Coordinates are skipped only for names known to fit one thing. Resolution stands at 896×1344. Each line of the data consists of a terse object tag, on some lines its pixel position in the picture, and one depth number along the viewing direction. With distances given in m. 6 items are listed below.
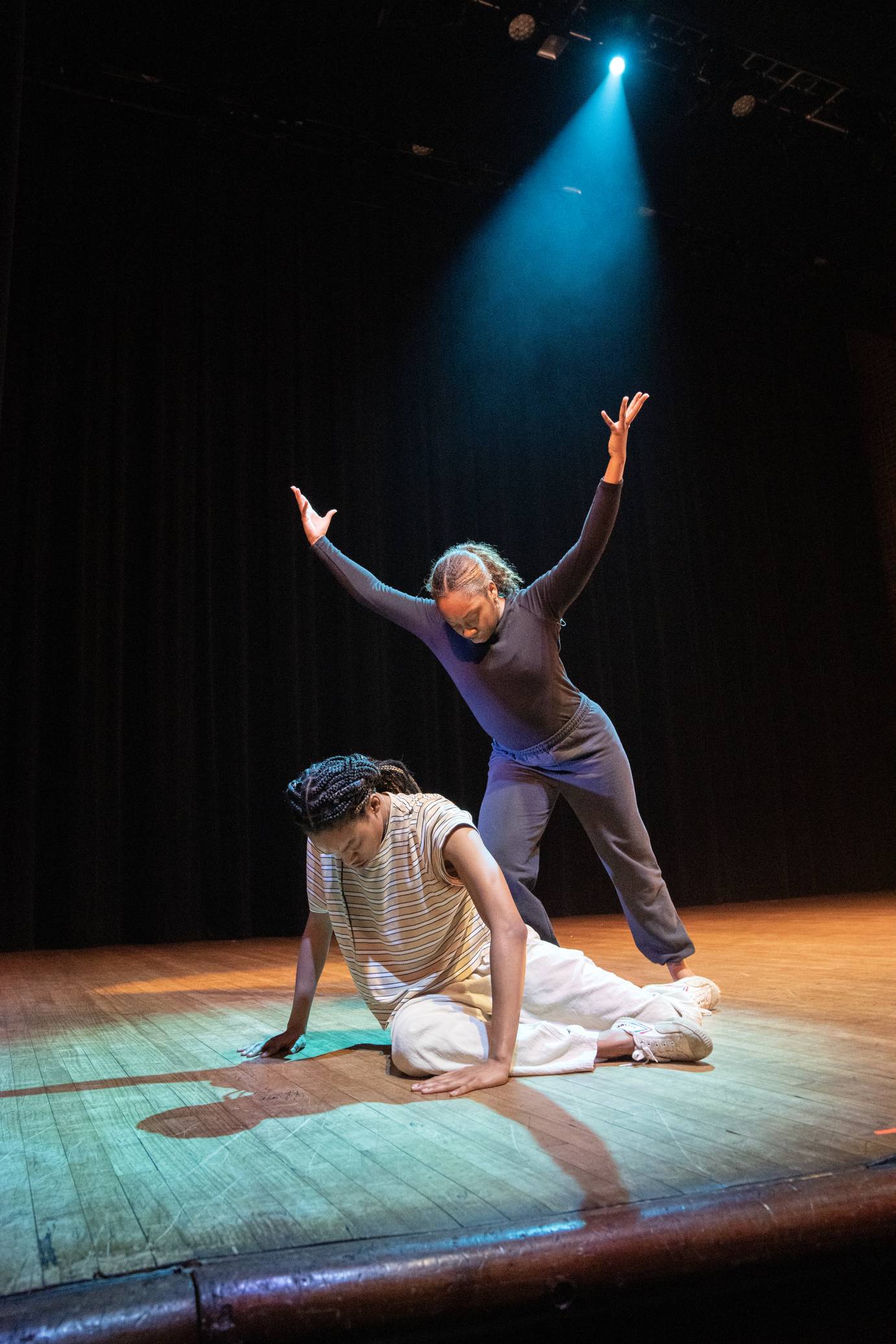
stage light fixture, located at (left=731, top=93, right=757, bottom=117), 5.12
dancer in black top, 2.23
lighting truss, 4.85
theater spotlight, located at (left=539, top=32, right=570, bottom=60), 4.72
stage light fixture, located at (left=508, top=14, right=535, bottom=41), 4.50
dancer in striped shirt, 1.44
